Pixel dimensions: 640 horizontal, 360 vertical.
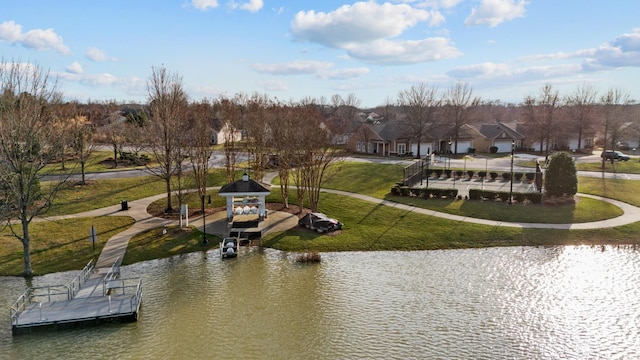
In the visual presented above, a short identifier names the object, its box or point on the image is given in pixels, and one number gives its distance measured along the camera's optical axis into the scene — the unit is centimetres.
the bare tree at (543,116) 6894
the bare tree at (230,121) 4094
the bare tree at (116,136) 5327
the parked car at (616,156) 6072
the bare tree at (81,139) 4088
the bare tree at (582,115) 7388
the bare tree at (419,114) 6731
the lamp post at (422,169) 4478
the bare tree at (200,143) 3397
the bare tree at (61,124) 2571
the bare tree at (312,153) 3125
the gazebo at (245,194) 3041
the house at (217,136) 8465
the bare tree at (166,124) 3189
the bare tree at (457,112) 7094
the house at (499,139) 7444
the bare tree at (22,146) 2117
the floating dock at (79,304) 1666
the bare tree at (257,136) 4056
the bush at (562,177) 3506
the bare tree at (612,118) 5788
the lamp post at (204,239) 2670
